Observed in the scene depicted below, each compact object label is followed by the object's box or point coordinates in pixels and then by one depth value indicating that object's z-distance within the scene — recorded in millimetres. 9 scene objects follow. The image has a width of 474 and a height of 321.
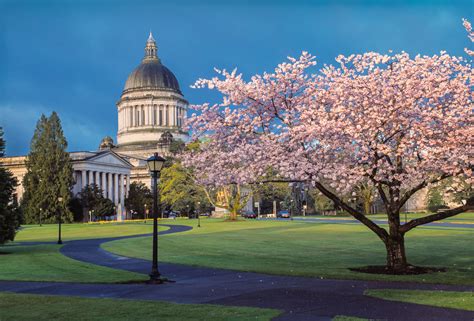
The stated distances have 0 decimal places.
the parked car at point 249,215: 110938
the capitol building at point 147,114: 163875
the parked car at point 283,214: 107325
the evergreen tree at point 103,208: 112938
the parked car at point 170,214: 137875
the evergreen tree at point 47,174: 102688
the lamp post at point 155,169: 19481
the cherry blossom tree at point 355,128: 18469
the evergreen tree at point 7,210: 31719
